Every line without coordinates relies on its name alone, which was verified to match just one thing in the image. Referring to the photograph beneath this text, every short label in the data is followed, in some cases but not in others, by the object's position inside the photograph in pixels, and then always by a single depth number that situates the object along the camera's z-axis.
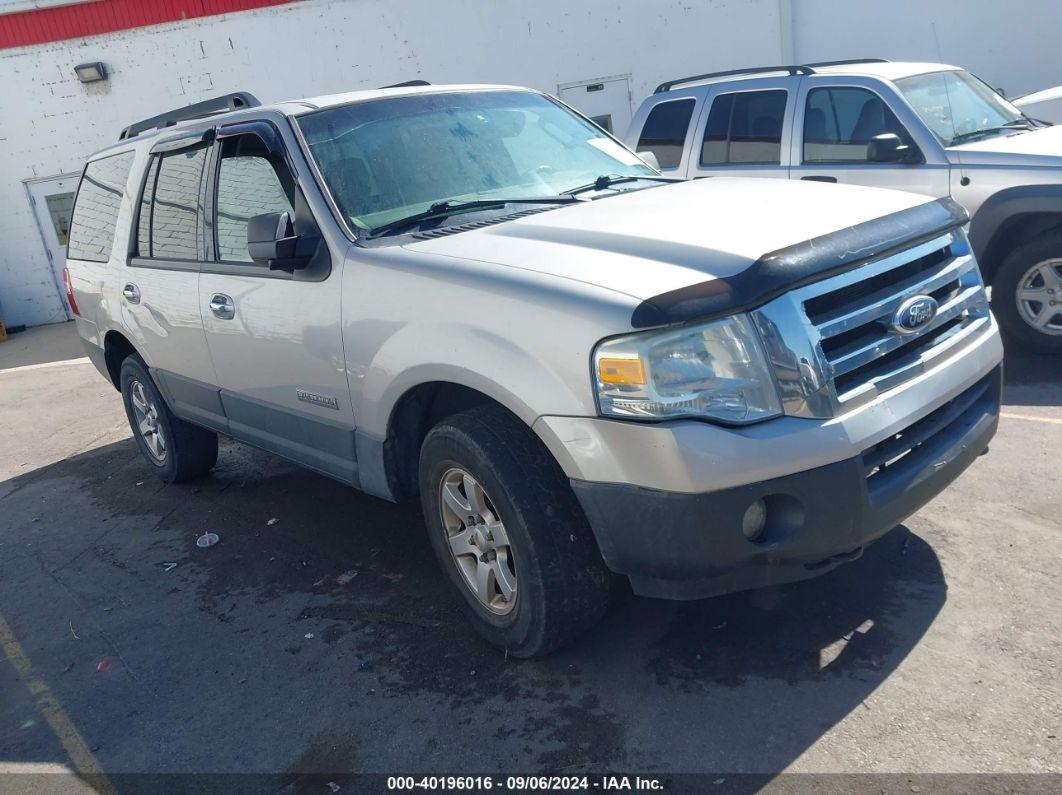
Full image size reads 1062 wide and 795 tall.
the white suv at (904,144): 6.17
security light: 14.19
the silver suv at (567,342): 2.89
